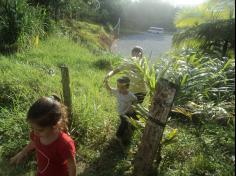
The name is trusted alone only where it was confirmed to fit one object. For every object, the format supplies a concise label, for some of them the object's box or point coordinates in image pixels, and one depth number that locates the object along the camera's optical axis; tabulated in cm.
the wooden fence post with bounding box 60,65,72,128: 258
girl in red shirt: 154
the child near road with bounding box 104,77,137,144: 255
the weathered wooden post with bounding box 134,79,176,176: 206
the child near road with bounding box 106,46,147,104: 276
